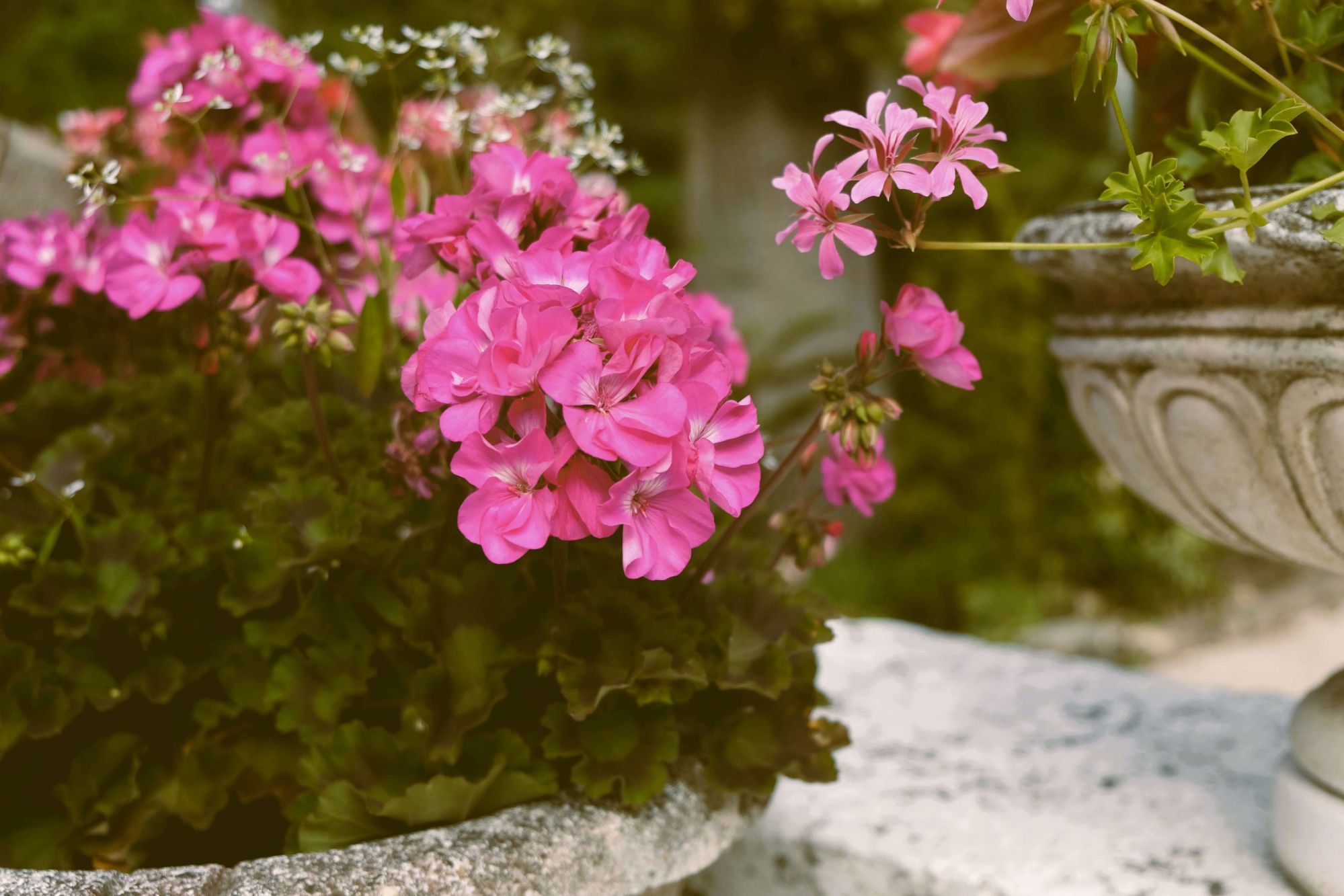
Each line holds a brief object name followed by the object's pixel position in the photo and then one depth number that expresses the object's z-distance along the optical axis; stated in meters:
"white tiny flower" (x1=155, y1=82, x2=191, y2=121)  0.95
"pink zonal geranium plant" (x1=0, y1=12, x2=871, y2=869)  0.77
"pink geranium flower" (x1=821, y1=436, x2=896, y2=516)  0.99
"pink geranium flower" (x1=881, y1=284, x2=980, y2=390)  0.86
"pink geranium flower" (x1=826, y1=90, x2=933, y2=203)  0.80
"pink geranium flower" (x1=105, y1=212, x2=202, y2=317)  0.99
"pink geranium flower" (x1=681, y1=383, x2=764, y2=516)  0.77
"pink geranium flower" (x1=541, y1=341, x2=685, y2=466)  0.73
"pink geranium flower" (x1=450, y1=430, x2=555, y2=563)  0.74
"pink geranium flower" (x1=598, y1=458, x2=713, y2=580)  0.75
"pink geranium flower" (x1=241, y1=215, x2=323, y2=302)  1.03
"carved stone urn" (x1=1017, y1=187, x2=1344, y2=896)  0.89
